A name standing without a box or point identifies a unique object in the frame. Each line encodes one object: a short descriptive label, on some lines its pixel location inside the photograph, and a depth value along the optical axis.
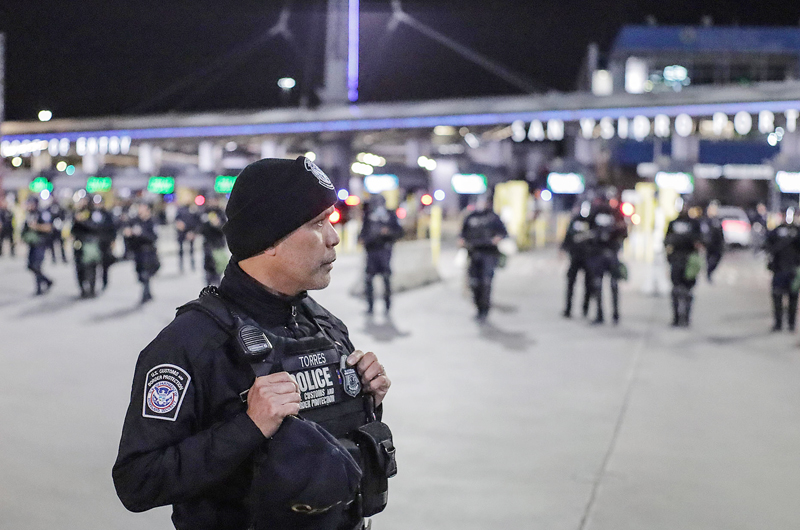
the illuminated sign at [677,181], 30.23
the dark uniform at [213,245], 12.67
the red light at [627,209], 21.62
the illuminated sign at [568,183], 35.50
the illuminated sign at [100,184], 36.72
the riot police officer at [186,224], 19.08
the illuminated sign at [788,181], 26.87
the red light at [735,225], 34.62
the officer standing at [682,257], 12.51
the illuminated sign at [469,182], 34.03
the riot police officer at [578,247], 12.62
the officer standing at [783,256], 12.13
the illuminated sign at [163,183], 36.09
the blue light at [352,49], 34.09
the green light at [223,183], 27.13
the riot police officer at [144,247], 13.91
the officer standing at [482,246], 12.76
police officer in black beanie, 1.93
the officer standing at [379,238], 12.81
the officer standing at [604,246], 12.49
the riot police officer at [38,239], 14.69
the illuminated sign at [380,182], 33.59
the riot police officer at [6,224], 24.72
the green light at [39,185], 35.43
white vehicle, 34.66
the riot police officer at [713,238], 18.33
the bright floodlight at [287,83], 25.82
